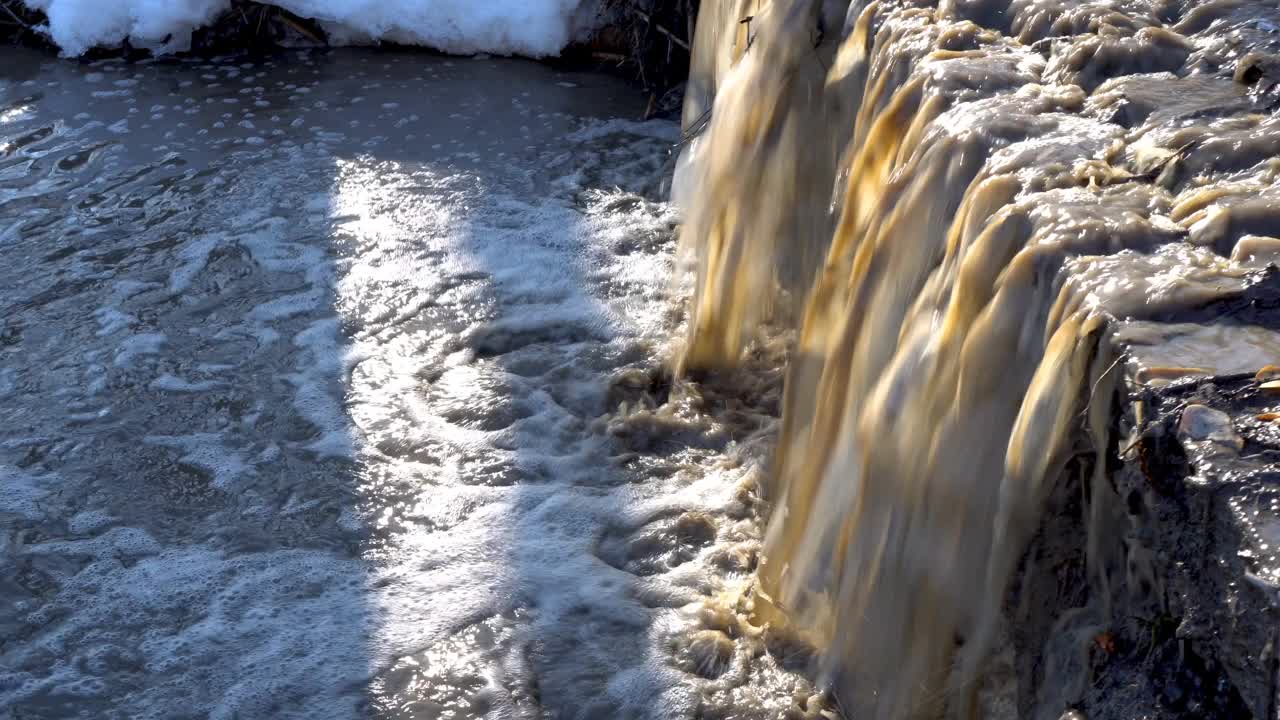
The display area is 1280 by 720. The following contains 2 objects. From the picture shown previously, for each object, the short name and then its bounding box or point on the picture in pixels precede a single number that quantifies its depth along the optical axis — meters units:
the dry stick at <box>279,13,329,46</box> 6.96
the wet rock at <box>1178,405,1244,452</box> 1.51
